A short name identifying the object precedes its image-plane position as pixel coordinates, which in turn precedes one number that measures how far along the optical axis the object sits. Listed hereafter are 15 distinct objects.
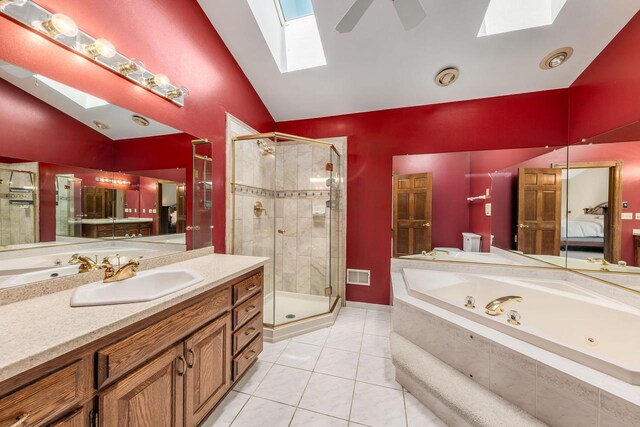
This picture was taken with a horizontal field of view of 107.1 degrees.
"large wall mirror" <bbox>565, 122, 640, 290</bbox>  1.75
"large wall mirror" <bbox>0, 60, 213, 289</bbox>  1.07
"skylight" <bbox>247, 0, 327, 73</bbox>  2.33
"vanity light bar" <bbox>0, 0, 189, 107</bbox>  1.06
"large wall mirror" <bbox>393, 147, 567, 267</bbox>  2.35
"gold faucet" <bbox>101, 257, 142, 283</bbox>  1.28
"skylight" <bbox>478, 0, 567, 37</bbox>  1.82
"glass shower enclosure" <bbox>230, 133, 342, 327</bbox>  2.60
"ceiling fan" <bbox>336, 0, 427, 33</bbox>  1.39
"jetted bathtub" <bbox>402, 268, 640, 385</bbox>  1.13
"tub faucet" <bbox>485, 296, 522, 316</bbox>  1.52
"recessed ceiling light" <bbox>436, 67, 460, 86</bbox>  2.25
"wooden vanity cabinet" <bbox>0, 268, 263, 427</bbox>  0.68
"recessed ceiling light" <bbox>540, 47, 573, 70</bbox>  1.96
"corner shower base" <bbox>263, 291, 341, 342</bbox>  2.25
